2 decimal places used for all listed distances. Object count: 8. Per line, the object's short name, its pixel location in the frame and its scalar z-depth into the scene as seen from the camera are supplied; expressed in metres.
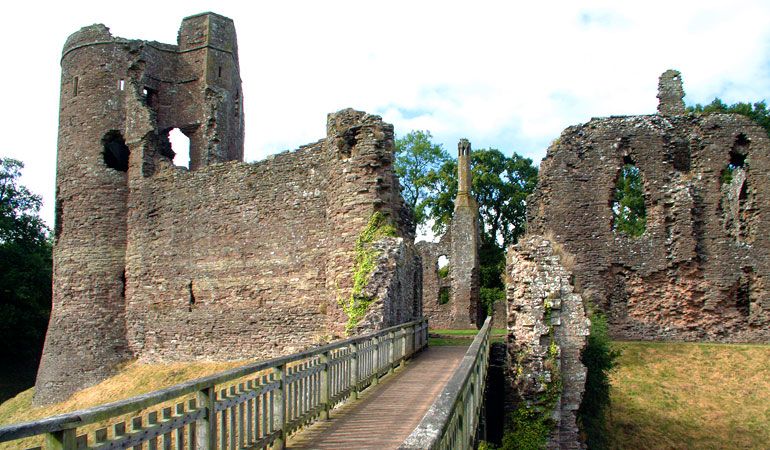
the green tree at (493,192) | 39.31
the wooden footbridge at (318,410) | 3.21
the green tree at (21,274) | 26.80
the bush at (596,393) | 12.92
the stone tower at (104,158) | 18.80
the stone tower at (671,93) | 21.12
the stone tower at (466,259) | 29.77
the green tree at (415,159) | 42.69
